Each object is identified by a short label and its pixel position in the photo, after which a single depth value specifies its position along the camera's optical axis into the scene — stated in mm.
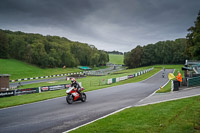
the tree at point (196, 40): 40562
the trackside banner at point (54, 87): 23047
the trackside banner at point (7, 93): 18198
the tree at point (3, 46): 75125
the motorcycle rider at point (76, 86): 12662
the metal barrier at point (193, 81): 18095
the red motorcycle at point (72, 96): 12367
